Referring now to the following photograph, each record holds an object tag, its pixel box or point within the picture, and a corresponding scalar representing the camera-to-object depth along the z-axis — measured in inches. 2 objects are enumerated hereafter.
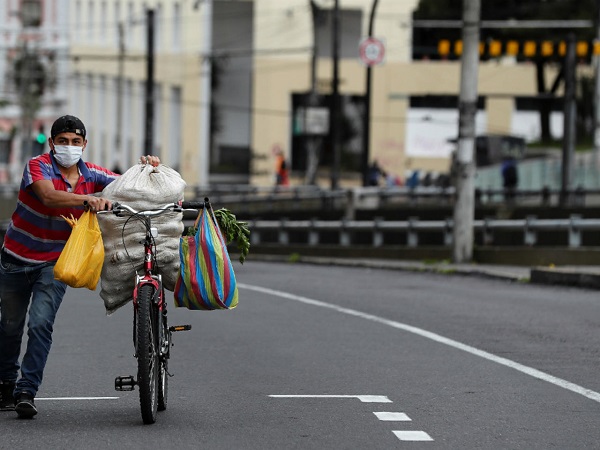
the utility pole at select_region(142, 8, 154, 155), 2073.1
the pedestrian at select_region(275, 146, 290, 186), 2394.2
